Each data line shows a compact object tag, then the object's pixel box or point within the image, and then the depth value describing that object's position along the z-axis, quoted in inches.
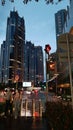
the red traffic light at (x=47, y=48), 304.4
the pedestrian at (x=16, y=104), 229.8
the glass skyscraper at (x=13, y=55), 3022.8
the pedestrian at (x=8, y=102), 238.7
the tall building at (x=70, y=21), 1210.7
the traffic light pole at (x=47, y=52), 294.7
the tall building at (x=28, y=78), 3525.0
